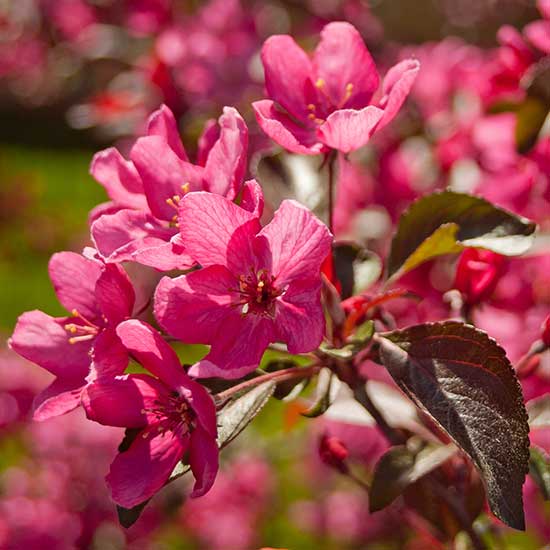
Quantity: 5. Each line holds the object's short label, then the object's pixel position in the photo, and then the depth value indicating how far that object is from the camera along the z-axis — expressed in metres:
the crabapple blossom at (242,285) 0.36
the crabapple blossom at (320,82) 0.40
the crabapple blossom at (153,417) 0.36
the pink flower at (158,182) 0.37
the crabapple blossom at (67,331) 0.38
